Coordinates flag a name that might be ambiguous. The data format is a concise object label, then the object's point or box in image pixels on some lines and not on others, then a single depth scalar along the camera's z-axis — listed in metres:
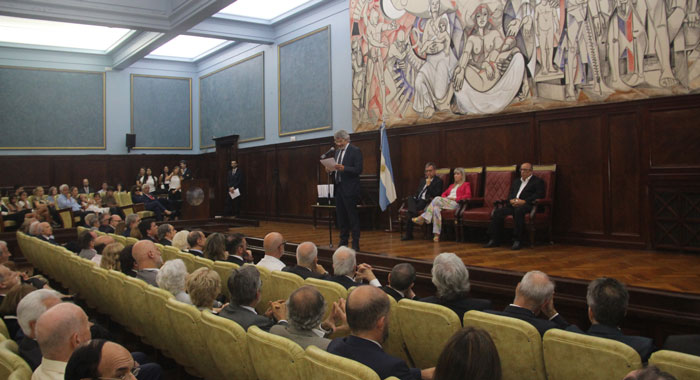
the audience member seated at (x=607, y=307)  2.14
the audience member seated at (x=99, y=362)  1.71
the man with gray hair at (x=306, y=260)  3.55
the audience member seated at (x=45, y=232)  6.65
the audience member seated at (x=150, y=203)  11.26
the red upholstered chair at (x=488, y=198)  6.21
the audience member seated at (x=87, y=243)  5.08
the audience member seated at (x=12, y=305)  2.78
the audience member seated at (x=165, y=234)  5.71
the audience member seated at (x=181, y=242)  5.12
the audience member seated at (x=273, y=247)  3.94
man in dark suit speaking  5.67
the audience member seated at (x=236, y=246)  4.38
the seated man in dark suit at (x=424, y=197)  6.87
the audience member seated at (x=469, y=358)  1.40
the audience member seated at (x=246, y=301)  2.60
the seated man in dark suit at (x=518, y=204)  5.71
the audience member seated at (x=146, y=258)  3.79
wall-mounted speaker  14.05
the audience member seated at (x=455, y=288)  2.62
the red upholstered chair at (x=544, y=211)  5.74
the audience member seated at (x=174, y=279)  3.26
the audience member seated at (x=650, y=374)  1.21
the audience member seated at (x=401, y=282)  2.79
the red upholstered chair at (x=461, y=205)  6.45
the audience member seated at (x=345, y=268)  3.23
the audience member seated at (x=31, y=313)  2.32
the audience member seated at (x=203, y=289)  2.86
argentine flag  7.29
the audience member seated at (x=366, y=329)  1.91
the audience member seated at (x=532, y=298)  2.33
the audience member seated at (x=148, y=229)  5.89
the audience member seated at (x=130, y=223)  6.19
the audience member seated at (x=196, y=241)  4.78
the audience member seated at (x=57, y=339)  1.93
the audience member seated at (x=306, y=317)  2.23
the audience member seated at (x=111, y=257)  4.05
